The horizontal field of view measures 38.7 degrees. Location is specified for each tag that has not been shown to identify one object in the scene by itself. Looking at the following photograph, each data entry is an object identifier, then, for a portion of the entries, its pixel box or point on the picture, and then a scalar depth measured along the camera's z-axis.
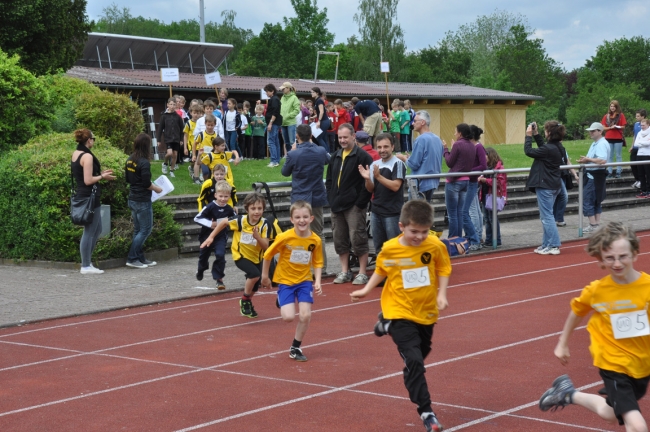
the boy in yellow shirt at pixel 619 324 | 5.11
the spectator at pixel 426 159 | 14.38
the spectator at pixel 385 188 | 12.08
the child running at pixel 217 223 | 11.91
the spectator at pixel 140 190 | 14.29
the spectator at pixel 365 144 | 12.91
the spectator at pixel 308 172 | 12.96
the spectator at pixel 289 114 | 22.39
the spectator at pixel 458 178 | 14.80
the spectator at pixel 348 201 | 12.52
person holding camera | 14.70
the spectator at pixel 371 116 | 21.72
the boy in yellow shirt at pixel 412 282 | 6.19
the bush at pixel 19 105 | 18.36
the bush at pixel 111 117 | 19.69
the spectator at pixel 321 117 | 22.75
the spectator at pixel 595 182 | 17.78
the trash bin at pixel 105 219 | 14.18
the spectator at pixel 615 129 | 23.16
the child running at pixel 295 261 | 8.59
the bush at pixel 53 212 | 14.70
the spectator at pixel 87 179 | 13.71
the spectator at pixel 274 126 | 22.56
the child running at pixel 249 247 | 10.22
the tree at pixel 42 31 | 20.69
